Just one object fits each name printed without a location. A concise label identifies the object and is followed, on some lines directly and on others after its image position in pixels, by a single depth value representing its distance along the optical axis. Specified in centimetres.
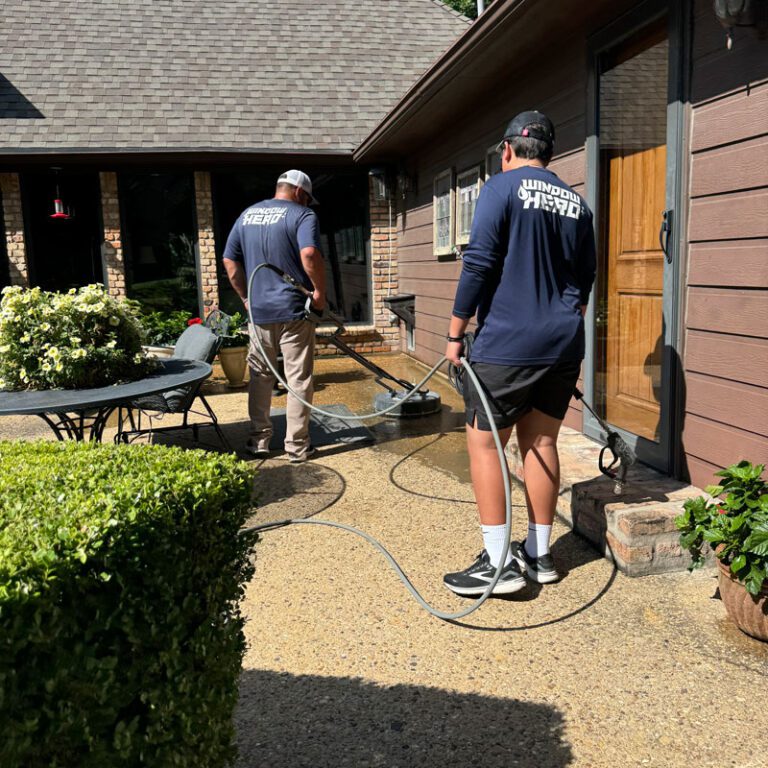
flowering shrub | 366
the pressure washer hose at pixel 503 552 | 253
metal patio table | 339
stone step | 300
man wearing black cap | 270
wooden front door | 385
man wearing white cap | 472
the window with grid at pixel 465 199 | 701
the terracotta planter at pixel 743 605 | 242
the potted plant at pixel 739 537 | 238
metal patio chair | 488
